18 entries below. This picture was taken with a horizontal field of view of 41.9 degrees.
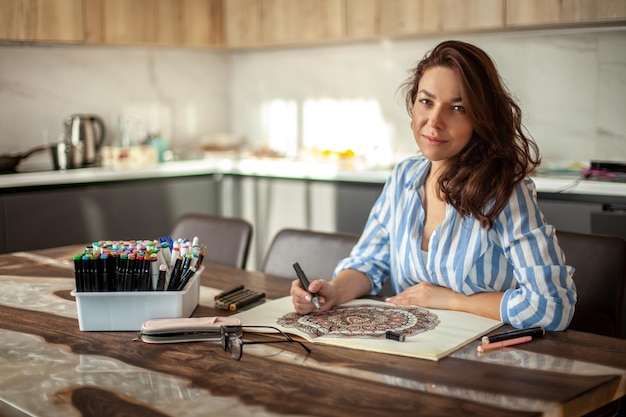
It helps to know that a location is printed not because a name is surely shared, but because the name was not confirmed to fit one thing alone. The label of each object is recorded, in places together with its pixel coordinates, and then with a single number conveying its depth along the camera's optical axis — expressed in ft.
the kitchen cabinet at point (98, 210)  12.87
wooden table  4.03
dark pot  13.47
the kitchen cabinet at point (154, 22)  14.85
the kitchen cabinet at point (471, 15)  12.68
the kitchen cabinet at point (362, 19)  14.21
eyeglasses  4.90
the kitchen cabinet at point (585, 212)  11.18
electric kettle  14.64
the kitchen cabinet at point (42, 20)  13.67
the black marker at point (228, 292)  6.20
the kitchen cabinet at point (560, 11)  11.69
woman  5.80
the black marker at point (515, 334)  5.04
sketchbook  4.95
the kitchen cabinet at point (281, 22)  14.84
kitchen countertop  11.56
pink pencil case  5.18
